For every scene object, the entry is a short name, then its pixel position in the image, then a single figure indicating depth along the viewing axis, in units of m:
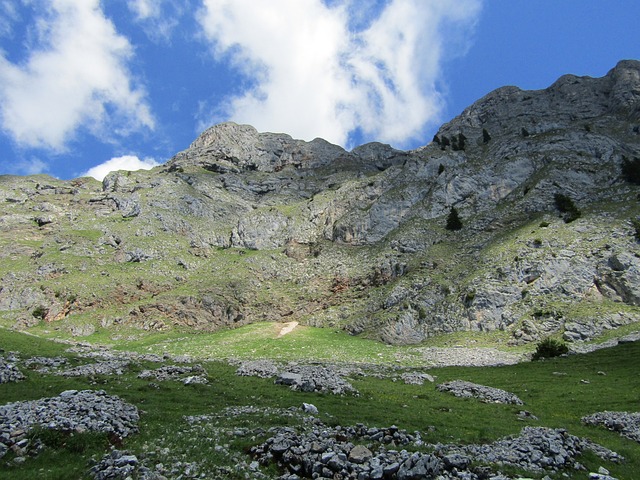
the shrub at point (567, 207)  81.12
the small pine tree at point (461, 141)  137.15
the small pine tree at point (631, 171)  91.31
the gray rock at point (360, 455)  14.78
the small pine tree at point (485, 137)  135.62
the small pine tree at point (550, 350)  48.66
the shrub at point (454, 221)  98.81
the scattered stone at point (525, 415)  26.47
